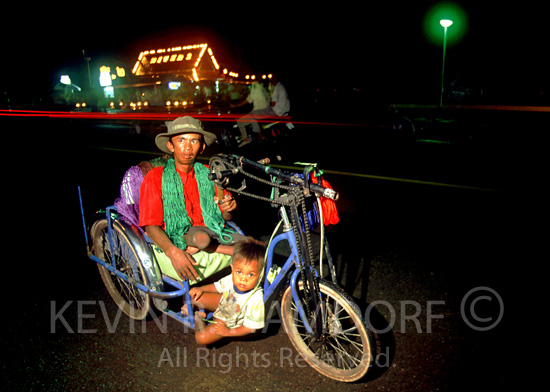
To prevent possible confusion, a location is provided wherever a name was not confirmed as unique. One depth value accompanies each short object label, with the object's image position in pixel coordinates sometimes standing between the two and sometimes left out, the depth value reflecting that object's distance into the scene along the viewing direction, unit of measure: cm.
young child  267
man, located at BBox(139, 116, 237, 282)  287
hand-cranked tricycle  228
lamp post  1540
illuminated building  2852
